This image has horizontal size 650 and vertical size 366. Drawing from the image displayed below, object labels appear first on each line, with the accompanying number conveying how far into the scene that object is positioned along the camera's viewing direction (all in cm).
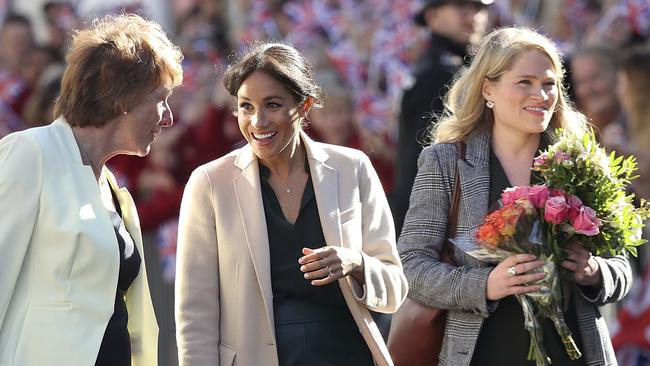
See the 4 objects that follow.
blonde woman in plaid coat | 944
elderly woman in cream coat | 816
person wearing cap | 1384
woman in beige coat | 913
